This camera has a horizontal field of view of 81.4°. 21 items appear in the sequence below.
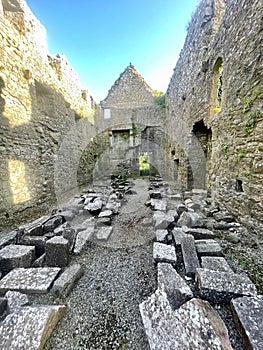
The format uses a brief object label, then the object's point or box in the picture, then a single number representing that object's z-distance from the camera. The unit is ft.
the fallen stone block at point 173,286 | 4.42
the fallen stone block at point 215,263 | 5.64
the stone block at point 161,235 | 7.80
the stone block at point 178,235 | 7.37
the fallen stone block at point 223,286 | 4.52
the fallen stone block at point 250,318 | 3.38
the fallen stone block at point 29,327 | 3.54
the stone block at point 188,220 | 9.27
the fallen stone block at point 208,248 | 6.59
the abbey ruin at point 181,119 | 8.82
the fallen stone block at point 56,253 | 6.57
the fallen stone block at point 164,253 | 6.23
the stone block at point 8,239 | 7.28
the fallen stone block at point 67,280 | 5.20
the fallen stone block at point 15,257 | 6.20
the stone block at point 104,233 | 8.72
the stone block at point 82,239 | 7.64
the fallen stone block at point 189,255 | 5.77
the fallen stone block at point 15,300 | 4.48
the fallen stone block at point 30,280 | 5.21
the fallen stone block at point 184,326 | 3.39
